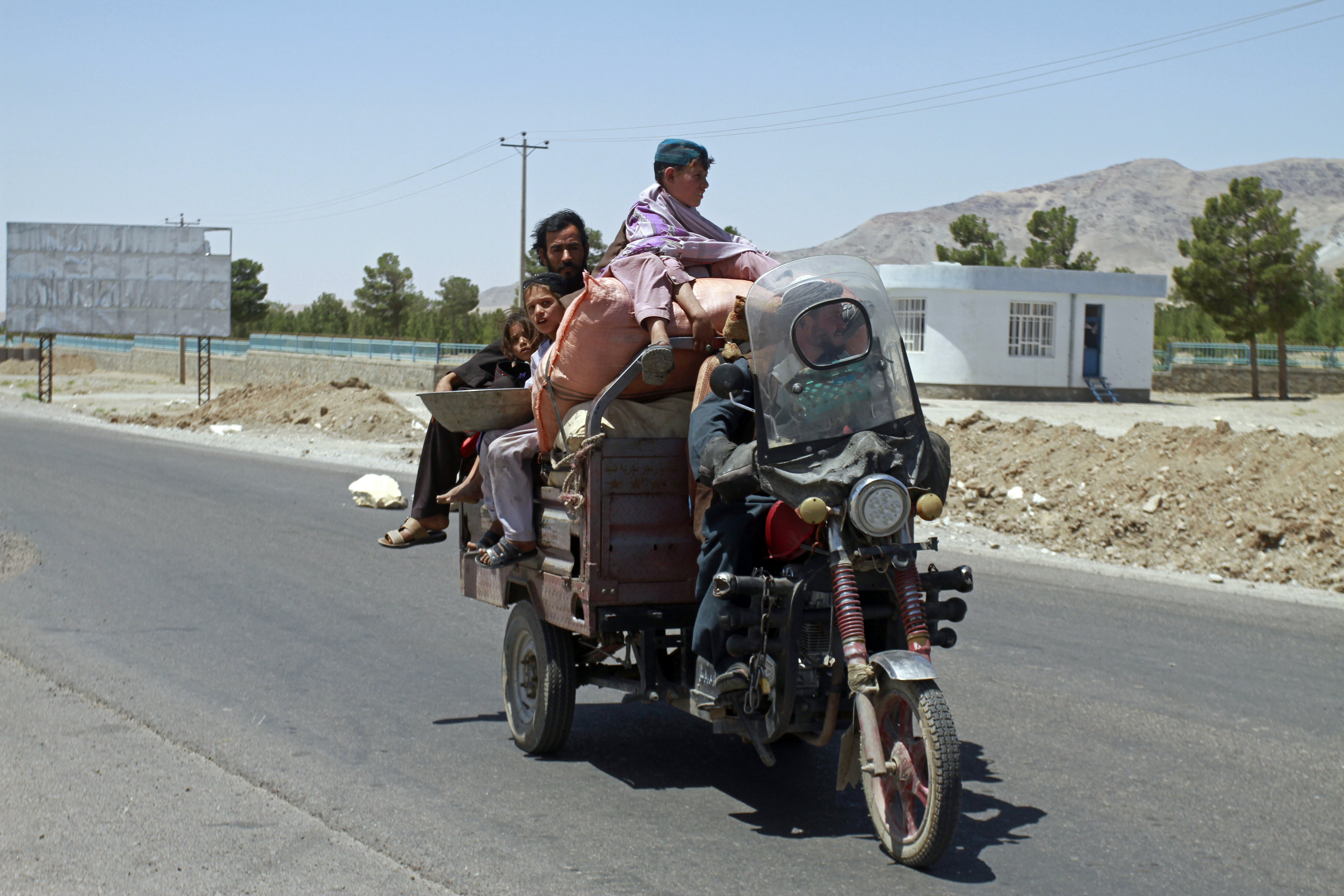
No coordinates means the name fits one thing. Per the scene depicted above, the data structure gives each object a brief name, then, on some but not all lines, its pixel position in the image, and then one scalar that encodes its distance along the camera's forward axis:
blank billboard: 41.28
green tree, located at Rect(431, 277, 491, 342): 78.31
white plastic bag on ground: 13.81
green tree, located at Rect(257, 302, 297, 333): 79.88
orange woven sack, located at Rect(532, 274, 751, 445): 4.77
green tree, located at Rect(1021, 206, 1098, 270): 53.72
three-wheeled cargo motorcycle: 3.82
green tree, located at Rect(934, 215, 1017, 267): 52.25
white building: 34.69
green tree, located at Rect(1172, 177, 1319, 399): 38.50
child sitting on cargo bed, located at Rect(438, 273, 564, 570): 5.17
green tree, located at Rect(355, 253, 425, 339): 78.38
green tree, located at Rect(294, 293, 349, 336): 78.06
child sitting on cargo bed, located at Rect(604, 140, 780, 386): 4.83
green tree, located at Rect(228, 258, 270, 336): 88.56
